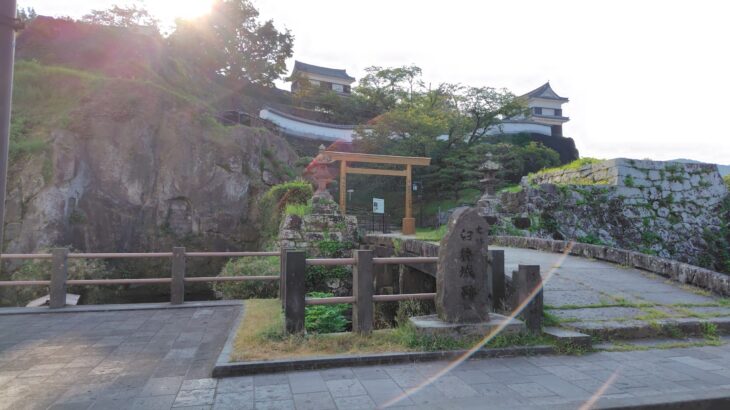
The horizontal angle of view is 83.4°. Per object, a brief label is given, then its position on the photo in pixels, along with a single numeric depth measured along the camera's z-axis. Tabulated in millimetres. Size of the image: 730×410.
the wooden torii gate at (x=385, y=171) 15859
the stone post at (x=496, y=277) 5418
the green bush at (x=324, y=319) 6655
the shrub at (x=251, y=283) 10812
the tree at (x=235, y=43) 28156
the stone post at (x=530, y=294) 4766
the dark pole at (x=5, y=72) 2232
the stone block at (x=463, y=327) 4480
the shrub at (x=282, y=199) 15656
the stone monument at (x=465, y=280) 4629
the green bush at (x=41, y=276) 11438
